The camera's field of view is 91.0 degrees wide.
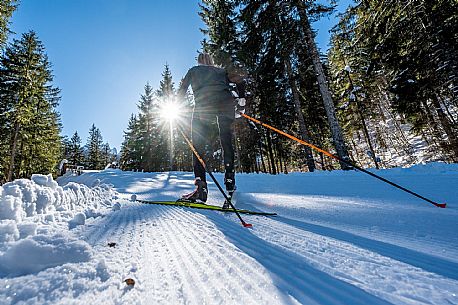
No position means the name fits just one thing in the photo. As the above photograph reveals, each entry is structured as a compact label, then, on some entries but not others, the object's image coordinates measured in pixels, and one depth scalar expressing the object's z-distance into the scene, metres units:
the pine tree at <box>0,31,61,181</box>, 18.15
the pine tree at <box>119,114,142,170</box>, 29.91
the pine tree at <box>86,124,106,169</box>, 48.81
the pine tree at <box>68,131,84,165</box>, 49.95
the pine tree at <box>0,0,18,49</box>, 12.40
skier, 3.25
